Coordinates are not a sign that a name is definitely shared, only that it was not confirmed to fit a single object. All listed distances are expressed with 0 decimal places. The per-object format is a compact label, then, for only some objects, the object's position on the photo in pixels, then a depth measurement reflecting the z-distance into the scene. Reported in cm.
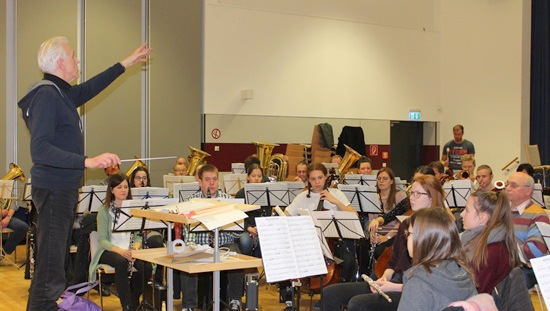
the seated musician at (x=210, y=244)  582
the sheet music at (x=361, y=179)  898
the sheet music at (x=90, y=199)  727
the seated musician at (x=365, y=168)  966
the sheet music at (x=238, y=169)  1145
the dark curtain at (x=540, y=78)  1441
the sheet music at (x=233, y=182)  951
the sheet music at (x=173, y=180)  951
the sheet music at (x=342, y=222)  588
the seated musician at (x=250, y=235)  688
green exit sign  1592
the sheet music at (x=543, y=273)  278
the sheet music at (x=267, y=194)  788
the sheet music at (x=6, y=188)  897
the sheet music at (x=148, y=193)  692
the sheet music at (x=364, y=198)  736
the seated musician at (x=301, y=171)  925
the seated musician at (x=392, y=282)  433
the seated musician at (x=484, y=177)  843
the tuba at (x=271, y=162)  1183
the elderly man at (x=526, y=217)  525
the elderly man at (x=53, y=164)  320
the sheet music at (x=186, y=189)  732
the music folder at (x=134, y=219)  589
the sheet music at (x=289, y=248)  425
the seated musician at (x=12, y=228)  929
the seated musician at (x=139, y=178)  811
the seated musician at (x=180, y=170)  1063
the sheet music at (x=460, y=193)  822
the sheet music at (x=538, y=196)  760
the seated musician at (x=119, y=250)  607
